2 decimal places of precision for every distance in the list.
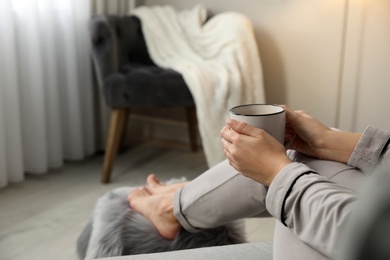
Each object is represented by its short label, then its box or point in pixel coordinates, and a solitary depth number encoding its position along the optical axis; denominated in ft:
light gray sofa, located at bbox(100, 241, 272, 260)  3.15
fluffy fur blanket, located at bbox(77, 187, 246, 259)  4.13
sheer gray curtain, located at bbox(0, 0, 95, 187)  6.89
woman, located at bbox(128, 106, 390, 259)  2.28
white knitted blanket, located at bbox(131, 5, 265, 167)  7.02
